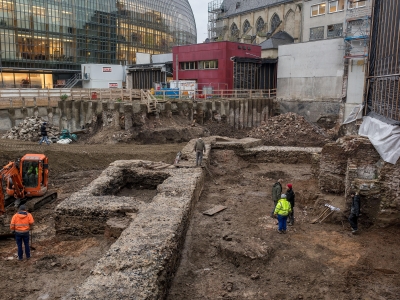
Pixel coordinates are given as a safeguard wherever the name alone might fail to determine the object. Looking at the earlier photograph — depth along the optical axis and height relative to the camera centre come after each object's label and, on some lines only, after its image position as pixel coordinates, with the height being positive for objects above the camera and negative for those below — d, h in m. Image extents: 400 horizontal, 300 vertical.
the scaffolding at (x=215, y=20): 60.34 +13.14
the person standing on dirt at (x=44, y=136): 22.64 -2.57
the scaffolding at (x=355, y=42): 27.22 +4.34
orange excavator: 12.34 -3.07
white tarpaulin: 9.84 -1.17
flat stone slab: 10.97 -3.52
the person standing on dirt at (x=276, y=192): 10.90 -2.85
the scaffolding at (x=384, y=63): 11.91 +1.38
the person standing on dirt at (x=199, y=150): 14.21 -2.10
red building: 34.19 +3.62
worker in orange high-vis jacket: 8.52 -3.14
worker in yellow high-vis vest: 9.45 -2.97
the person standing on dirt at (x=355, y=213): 9.64 -3.06
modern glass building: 50.44 +9.65
